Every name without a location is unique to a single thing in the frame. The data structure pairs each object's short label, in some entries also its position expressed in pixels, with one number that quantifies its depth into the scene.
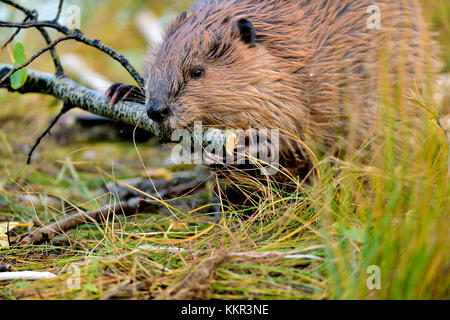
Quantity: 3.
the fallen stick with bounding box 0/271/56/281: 1.91
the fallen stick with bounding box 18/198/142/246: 2.39
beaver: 2.56
